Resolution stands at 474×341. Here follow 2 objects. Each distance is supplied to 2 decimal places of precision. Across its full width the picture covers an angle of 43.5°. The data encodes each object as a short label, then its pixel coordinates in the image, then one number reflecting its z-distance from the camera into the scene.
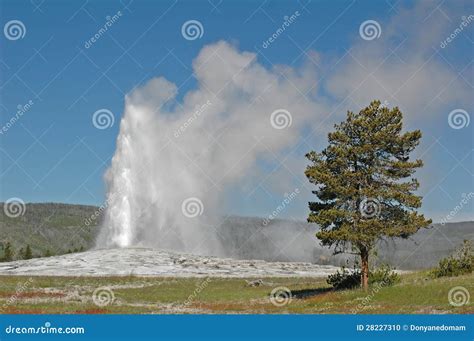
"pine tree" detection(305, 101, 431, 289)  45.84
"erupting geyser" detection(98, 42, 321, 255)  118.86
